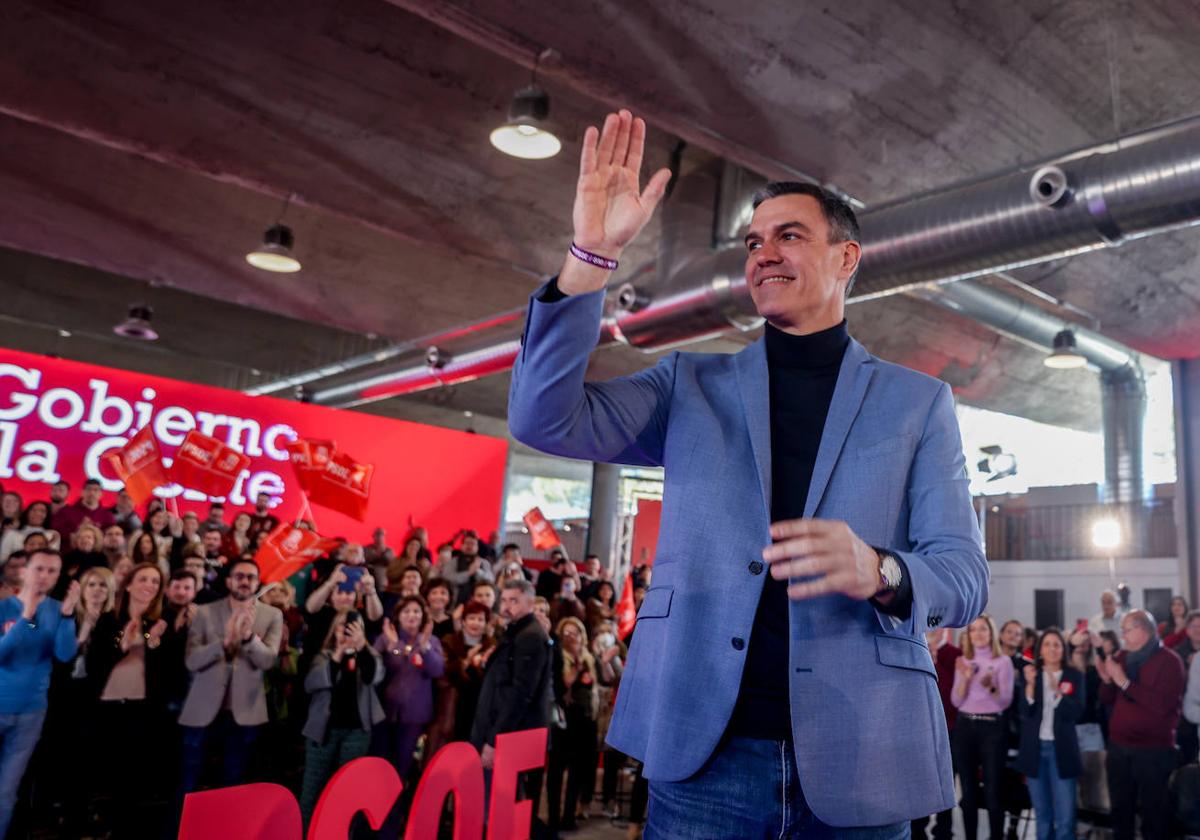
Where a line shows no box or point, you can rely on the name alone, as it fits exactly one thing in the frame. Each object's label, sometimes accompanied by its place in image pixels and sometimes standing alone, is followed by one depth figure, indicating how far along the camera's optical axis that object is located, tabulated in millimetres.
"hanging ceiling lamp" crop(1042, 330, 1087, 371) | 9656
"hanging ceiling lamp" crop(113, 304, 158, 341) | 12078
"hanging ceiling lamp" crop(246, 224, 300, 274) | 8633
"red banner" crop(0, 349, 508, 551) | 10875
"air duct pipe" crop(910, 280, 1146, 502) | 9209
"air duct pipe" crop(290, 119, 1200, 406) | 5234
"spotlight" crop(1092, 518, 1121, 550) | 11422
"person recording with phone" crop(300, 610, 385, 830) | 5480
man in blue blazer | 1183
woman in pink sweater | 6277
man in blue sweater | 4711
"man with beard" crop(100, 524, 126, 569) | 7504
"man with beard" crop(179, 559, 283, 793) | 5297
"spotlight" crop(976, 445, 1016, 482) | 12430
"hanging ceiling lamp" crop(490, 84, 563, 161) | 5820
